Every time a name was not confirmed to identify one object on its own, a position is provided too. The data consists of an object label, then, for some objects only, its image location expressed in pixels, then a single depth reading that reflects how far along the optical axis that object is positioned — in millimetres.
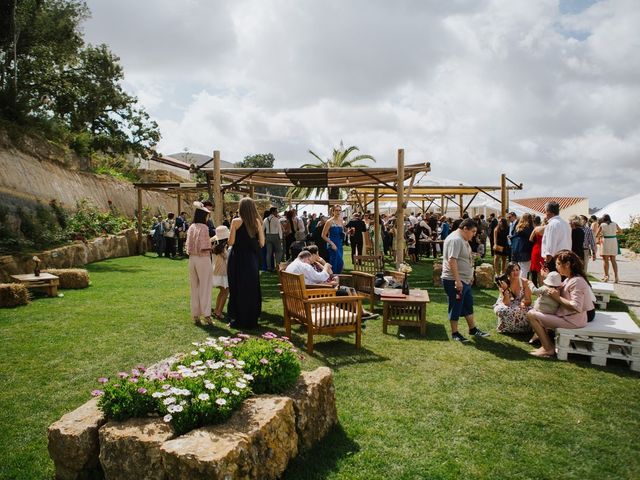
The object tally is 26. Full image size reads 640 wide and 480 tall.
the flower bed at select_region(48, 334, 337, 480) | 2479
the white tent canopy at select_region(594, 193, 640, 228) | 30600
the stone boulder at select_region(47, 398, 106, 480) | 2713
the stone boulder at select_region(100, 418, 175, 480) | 2518
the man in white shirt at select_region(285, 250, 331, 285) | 6445
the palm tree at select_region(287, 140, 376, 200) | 31730
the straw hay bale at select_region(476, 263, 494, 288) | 10336
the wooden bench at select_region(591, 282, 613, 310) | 8012
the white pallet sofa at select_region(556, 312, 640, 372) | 4930
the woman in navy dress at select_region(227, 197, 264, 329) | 6250
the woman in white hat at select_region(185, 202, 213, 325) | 6422
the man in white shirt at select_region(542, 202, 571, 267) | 6797
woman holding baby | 5160
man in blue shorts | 5715
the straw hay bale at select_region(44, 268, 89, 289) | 9617
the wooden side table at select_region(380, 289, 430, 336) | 6293
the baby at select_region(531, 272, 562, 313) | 5336
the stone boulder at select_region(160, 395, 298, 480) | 2355
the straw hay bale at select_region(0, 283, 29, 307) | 7660
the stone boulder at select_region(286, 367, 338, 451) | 3141
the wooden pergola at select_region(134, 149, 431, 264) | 9648
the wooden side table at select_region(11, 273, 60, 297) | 8625
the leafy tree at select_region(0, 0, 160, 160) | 15641
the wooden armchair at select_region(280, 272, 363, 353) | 5254
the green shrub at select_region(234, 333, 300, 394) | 3201
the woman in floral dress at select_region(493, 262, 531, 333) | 6156
